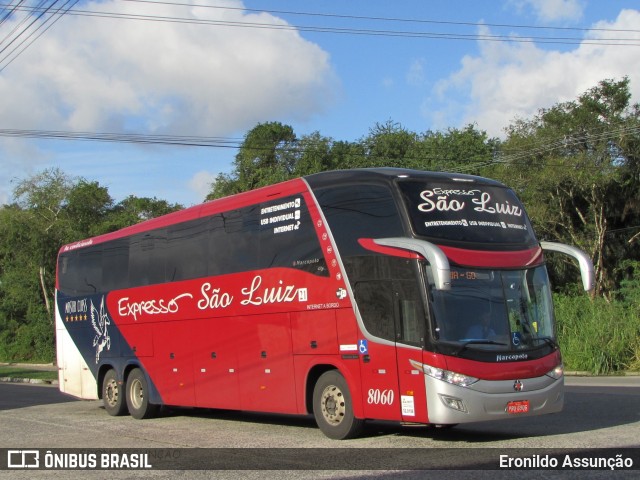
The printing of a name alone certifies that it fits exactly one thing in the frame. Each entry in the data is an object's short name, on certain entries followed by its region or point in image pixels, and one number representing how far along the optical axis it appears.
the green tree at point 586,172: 36.47
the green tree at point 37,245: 50.59
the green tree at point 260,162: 51.84
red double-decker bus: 10.73
